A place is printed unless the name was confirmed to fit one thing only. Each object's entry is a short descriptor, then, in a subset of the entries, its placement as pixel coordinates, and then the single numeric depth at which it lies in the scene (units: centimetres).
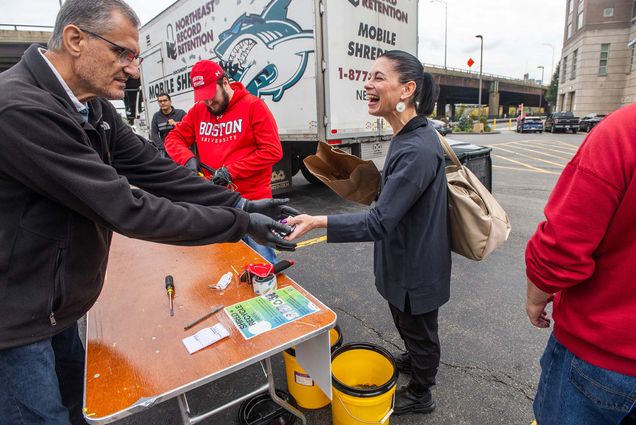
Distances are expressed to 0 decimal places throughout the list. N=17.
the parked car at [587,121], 2481
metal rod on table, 155
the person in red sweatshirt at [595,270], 90
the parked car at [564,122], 2409
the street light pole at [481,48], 3250
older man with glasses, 110
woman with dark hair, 168
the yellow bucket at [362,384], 175
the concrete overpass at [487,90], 4334
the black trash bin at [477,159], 518
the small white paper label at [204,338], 141
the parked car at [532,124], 2522
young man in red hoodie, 286
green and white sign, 152
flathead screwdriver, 177
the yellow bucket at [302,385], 204
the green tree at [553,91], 5197
